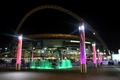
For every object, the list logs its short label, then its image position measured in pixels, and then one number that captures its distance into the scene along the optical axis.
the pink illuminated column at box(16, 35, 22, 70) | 15.23
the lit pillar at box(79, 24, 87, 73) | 11.48
